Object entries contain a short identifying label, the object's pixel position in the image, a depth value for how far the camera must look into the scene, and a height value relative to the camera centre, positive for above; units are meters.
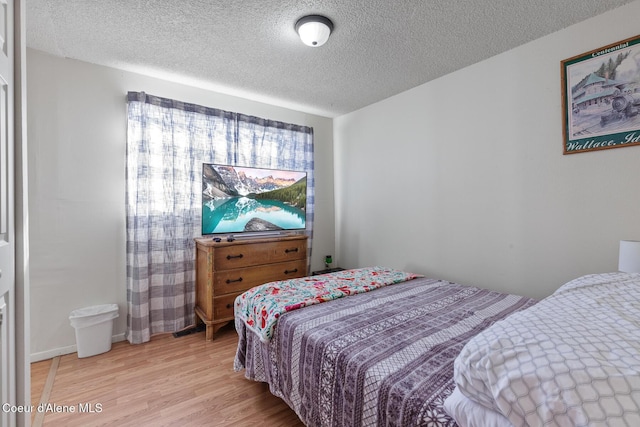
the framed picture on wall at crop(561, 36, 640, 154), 1.73 +0.73
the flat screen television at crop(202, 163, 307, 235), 2.80 +0.15
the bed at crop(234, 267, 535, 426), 1.00 -0.59
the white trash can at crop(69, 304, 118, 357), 2.26 -0.93
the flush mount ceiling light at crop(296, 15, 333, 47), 1.84 +1.23
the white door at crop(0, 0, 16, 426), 0.95 -0.03
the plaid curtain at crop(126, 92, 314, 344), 2.55 +0.19
